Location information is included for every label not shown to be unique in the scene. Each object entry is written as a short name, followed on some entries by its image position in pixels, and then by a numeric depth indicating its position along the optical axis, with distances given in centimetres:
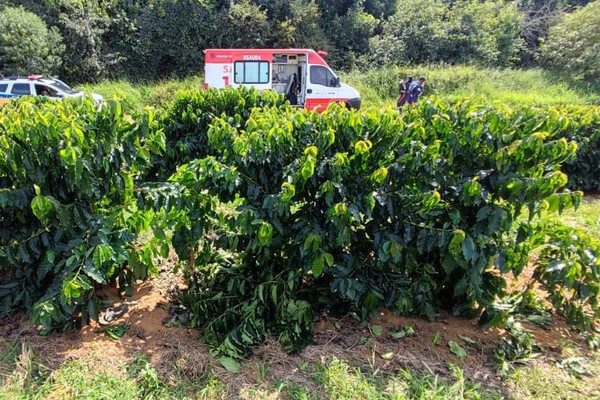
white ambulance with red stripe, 1359
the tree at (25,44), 1714
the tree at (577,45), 1931
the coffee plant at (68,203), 238
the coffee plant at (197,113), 505
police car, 1284
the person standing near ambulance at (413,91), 1290
